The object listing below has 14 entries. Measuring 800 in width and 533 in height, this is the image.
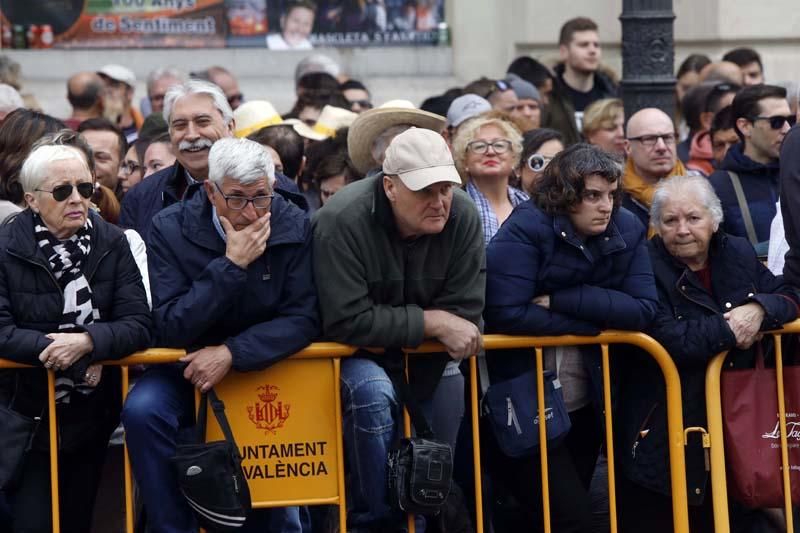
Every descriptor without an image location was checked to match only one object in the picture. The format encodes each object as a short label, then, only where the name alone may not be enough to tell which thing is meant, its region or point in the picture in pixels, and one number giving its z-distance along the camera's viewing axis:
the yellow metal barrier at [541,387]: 11.97
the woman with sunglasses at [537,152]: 15.16
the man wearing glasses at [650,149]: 16.12
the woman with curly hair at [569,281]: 12.34
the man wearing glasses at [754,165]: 15.17
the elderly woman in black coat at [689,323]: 12.60
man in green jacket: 11.84
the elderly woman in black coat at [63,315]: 11.56
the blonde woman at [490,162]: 14.55
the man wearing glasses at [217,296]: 11.60
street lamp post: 18.00
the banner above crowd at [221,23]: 24.85
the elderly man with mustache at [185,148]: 13.79
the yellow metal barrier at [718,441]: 12.61
